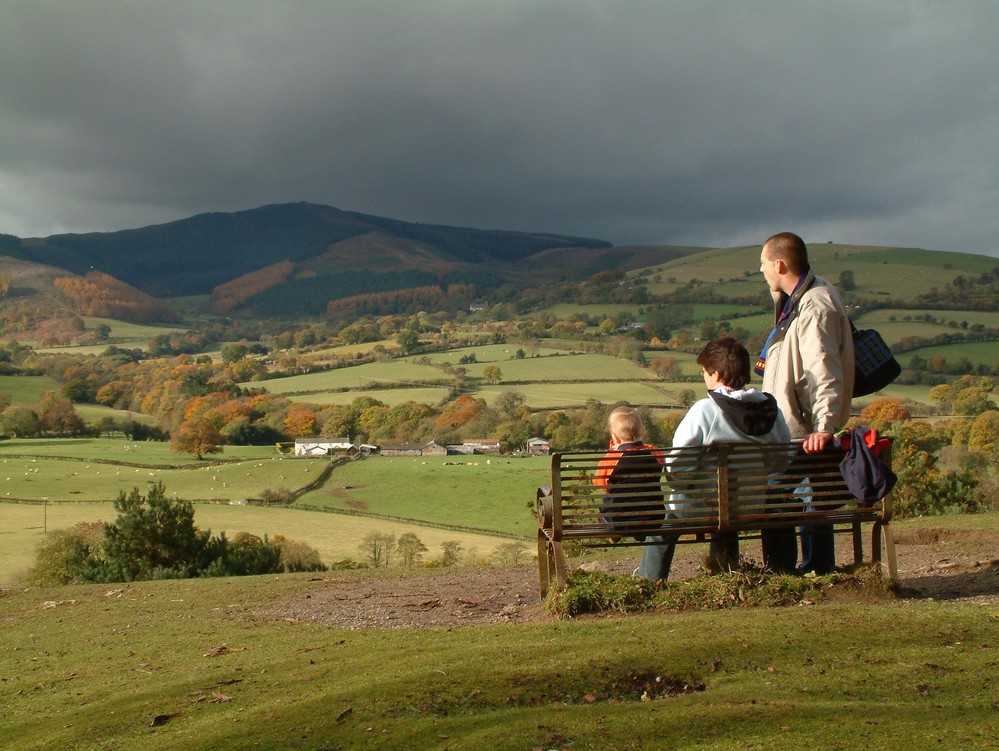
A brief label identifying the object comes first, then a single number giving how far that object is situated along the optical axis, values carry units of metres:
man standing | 7.95
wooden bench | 8.19
